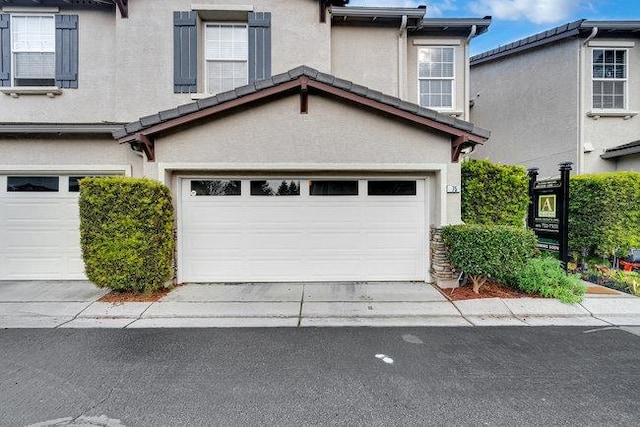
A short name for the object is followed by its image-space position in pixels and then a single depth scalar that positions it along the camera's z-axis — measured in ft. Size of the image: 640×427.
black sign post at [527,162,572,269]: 20.81
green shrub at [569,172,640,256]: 24.20
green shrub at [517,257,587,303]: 18.17
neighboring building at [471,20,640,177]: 31.04
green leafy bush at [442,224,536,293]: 18.21
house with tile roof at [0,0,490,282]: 20.75
